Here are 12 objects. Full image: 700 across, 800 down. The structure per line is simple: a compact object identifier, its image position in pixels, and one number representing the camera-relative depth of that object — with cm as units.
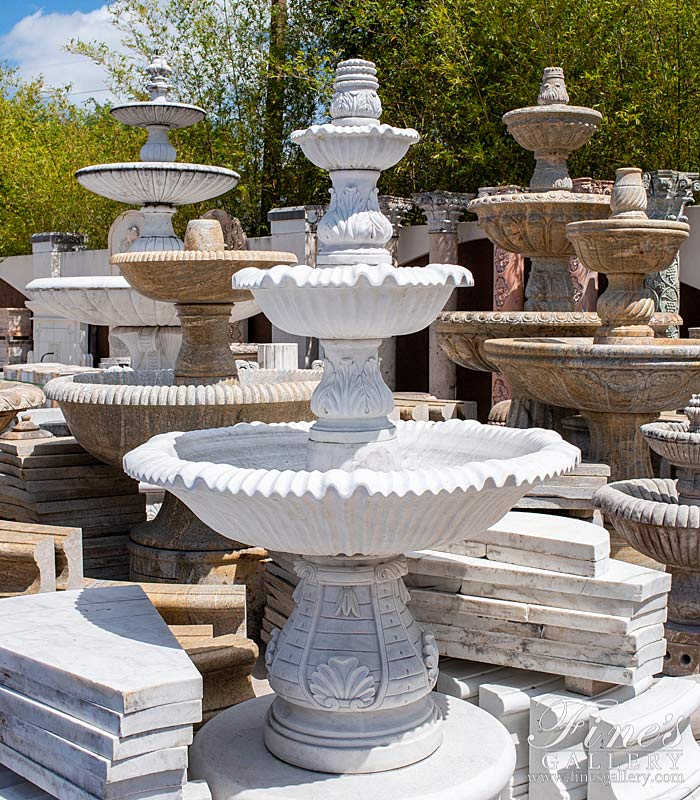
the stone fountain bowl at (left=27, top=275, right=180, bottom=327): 610
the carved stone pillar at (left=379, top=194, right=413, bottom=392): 1179
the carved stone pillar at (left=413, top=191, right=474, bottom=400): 1112
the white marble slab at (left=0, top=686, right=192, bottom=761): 231
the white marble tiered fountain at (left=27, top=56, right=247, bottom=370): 615
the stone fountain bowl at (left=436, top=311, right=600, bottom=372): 671
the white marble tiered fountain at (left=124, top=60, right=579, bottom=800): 259
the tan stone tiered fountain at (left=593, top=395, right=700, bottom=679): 413
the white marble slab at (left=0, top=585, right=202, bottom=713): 238
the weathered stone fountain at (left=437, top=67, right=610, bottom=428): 675
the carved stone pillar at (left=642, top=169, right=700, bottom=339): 856
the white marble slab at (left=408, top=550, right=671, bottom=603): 308
